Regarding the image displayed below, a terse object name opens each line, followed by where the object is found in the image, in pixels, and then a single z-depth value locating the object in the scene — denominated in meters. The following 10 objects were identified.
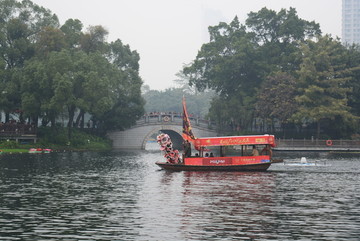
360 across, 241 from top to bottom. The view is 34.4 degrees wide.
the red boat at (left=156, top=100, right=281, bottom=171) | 52.19
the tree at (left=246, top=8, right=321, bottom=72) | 110.88
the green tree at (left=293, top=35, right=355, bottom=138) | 95.44
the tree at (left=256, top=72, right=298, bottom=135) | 99.31
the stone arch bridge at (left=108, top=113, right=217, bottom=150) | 115.69
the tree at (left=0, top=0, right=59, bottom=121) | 90.00
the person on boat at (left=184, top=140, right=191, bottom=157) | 54.43
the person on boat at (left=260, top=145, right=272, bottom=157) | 52.62
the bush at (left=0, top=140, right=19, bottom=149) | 83.31
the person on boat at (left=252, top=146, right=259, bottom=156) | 53.22
